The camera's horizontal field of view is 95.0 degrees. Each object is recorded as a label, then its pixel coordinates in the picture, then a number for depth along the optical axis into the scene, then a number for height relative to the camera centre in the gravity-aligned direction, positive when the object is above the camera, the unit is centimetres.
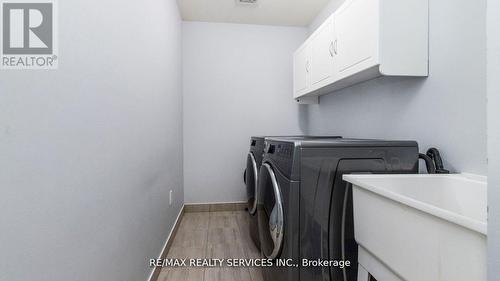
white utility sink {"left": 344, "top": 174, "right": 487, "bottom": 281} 49 -26
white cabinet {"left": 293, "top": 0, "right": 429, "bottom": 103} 119 +54
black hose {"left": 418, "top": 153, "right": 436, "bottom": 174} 112 -14
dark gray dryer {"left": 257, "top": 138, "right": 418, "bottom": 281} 104 -29
